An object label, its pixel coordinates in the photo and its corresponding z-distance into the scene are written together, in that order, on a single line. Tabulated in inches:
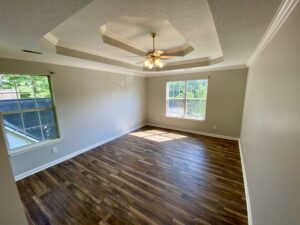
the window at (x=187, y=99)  187.2
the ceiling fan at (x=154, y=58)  103.9
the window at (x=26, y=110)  94.2
